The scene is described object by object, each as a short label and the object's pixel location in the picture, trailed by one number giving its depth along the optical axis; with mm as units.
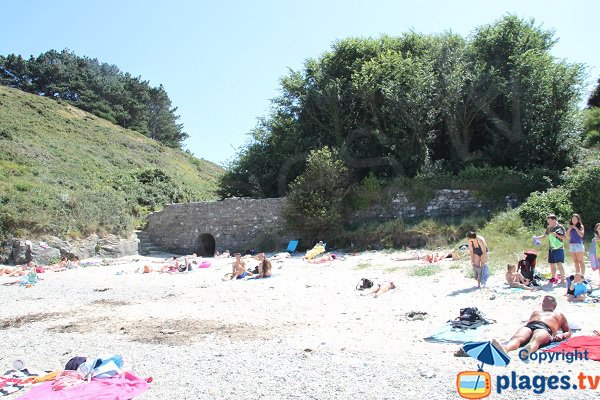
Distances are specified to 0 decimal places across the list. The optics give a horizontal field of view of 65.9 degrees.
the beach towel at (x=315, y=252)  17641
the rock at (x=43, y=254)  20062
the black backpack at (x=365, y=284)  11000
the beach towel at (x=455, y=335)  6438
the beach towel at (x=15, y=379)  5488
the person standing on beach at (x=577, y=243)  9891
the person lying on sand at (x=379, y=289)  10391
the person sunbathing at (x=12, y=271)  17375
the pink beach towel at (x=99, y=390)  5057
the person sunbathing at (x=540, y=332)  5699
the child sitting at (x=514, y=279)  9617
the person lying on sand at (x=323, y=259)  16781
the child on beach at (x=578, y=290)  8211
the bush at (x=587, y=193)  15469
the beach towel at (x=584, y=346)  5453
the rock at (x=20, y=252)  19953
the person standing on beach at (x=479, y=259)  10265
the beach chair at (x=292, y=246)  20120
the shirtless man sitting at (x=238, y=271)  14695
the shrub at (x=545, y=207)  15711
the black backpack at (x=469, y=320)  6977
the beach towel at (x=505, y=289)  9328
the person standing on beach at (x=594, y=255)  9938
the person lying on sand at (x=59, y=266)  18688
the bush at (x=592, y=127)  25391
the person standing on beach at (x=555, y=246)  9766
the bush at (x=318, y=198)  20109
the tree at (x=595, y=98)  30906
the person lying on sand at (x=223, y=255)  20312
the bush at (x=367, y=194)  20484
